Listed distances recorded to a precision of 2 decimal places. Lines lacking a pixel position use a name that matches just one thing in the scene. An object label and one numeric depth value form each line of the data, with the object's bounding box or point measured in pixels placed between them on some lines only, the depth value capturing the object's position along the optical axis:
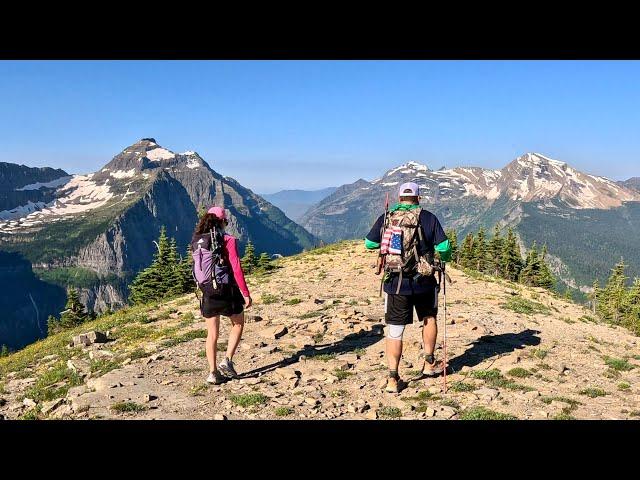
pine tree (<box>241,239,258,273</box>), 33.63
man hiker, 8.16
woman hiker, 8.88
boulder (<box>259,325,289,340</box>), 13.23
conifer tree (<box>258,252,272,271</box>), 32.56
